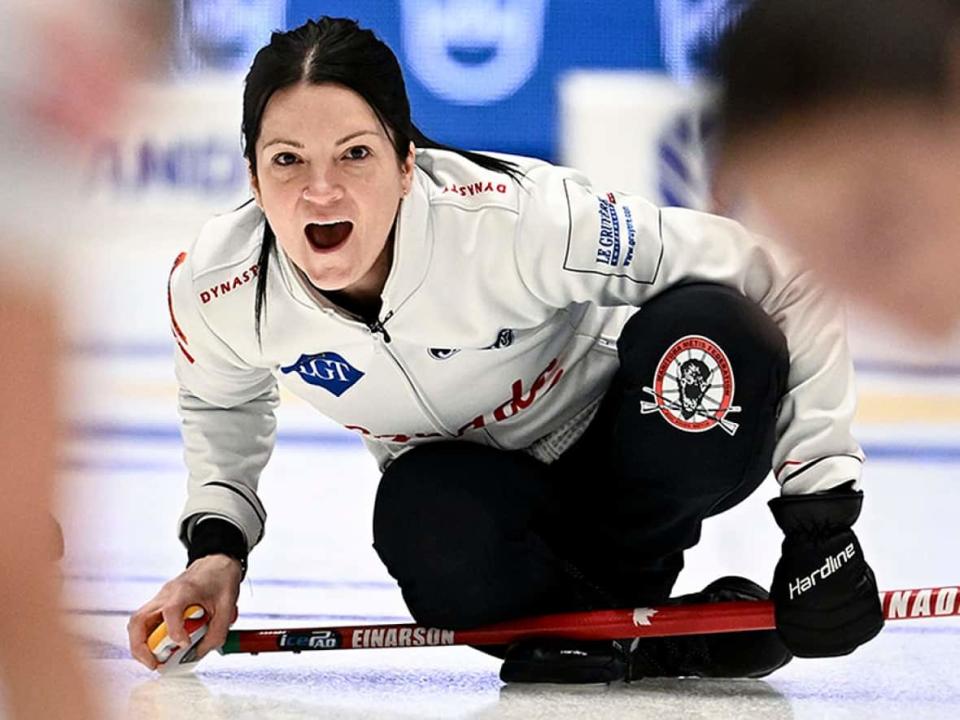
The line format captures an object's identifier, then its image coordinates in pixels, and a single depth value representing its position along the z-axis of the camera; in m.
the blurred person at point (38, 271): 4.03
